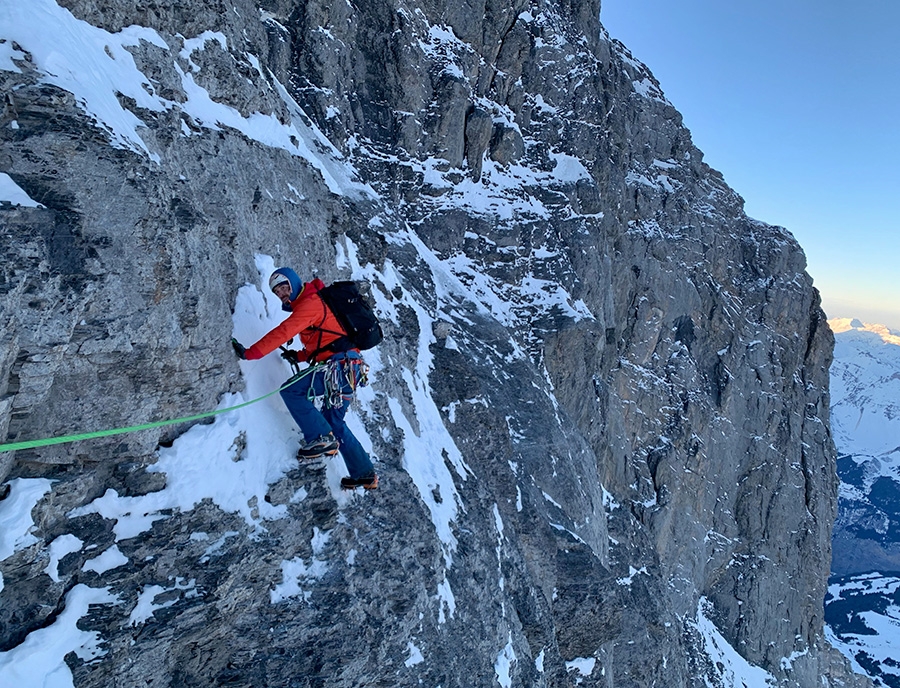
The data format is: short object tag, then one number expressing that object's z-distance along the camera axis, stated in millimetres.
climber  7644
